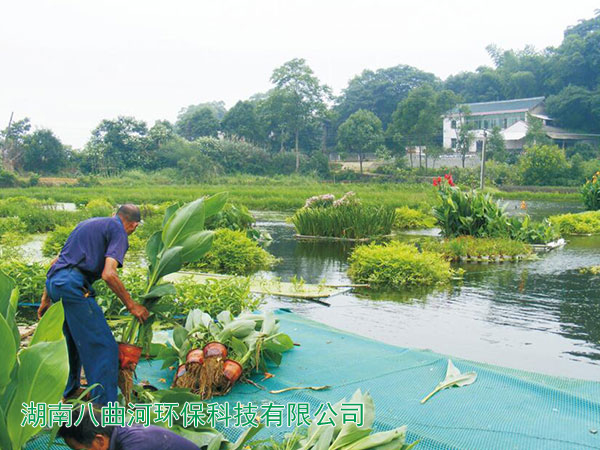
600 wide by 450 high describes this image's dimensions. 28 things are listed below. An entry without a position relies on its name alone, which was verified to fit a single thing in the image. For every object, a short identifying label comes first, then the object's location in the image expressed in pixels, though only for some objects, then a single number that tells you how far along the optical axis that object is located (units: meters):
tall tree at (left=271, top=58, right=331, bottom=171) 51.19
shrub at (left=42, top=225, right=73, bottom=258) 10.73
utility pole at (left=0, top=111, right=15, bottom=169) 39.78
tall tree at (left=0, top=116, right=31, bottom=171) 39.91
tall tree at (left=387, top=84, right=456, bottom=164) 46.31
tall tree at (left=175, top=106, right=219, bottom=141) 54.78
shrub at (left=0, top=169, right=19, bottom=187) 32.97
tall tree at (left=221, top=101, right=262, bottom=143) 51.97
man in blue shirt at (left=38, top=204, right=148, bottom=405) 3.37
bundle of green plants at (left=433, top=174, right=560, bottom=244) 12.55
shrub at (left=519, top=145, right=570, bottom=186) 37.84
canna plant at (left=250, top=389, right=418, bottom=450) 2.69
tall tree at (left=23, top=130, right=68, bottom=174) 40.72
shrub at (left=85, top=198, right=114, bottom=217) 15.86
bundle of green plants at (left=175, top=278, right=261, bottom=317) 5.84
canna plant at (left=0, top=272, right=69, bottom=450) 2.04
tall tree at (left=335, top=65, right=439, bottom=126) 60.44
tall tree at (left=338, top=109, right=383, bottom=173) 47.72
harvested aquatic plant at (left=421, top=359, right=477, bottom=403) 3.99
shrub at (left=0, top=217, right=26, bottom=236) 13.46
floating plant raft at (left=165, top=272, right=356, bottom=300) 7.85
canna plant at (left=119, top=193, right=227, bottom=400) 3.59
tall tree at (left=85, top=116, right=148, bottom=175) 43.72
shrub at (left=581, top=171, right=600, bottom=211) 20.39
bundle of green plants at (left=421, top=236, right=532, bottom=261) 11.00
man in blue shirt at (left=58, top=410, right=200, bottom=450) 2.21
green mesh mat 3.29
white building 48.75
